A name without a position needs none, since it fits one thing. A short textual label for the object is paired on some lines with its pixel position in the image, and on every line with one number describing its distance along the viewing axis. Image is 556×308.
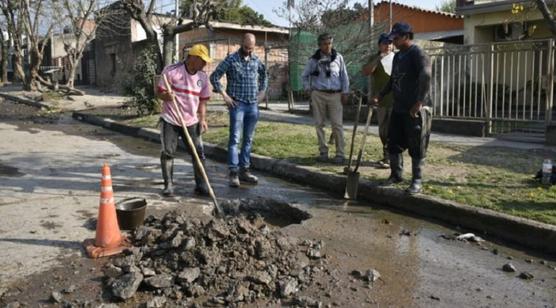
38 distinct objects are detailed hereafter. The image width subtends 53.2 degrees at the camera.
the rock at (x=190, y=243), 4.12
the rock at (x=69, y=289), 3.78
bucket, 5.02
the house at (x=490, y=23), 14.98
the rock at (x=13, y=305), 3.54
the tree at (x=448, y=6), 41.40
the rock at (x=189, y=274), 3.80
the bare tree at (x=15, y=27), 26.45
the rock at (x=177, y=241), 4.19
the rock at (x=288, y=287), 3.76
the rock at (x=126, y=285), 3.68
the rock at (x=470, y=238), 5.14
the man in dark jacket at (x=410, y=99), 6.07
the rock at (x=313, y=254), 4.44
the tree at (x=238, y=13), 15.84
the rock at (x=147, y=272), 3.88
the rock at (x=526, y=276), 4.22
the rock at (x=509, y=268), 4.36
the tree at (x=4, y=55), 34.62
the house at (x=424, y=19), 24.16
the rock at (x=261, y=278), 3.85
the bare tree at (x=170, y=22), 14.35
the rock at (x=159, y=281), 3.78
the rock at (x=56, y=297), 3.64
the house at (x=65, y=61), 35.47
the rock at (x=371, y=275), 4.06
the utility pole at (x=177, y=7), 19.12
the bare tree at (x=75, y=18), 24.55
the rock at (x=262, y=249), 4.18
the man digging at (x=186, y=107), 6.41
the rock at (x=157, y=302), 3.55
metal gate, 10.00
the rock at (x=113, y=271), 3.99
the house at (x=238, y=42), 22.86
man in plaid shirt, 7.00
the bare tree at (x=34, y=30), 24.92
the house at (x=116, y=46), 27.86
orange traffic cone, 4.51
